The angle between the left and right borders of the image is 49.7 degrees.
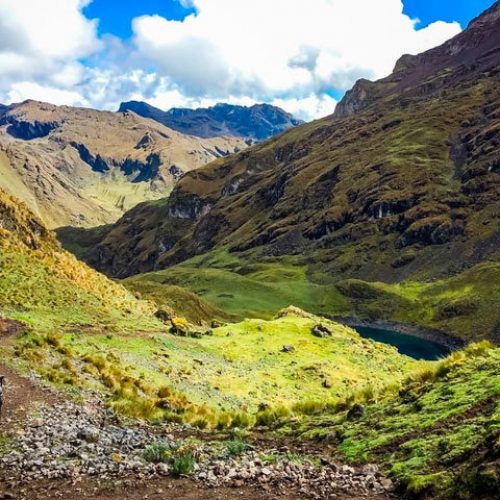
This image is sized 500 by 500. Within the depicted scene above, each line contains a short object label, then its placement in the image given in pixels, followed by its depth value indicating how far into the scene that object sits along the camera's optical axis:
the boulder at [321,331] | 67.97
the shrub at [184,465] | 16.80
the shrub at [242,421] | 24.17
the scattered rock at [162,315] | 62.12
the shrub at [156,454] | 17.91
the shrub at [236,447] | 18.81
